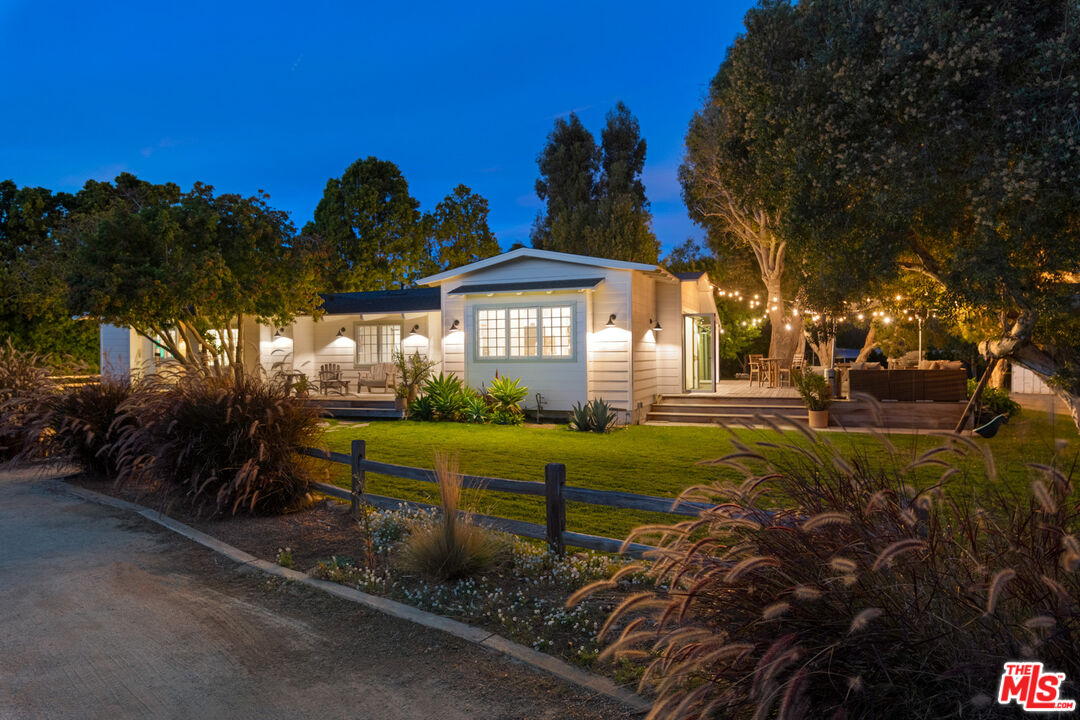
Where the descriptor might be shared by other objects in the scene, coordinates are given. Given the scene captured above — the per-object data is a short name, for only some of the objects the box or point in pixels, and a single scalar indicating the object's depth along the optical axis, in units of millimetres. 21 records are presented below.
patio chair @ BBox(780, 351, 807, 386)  22097
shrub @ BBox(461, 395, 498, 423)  16781
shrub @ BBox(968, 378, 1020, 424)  14359
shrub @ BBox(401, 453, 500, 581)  5129
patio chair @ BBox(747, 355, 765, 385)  22266
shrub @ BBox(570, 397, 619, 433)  15227
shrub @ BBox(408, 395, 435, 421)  17453
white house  16578
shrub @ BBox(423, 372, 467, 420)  17234
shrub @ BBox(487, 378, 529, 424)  16766
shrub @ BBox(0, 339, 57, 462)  9922
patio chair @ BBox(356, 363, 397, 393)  20531
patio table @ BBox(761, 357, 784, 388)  21719
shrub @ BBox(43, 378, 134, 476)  9562
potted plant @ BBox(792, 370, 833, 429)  15055
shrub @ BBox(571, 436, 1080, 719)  2338
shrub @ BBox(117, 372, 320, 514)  7188
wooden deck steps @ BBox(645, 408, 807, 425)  16131
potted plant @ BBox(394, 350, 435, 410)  18031
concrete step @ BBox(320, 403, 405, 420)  17844
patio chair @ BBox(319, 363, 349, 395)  20573
